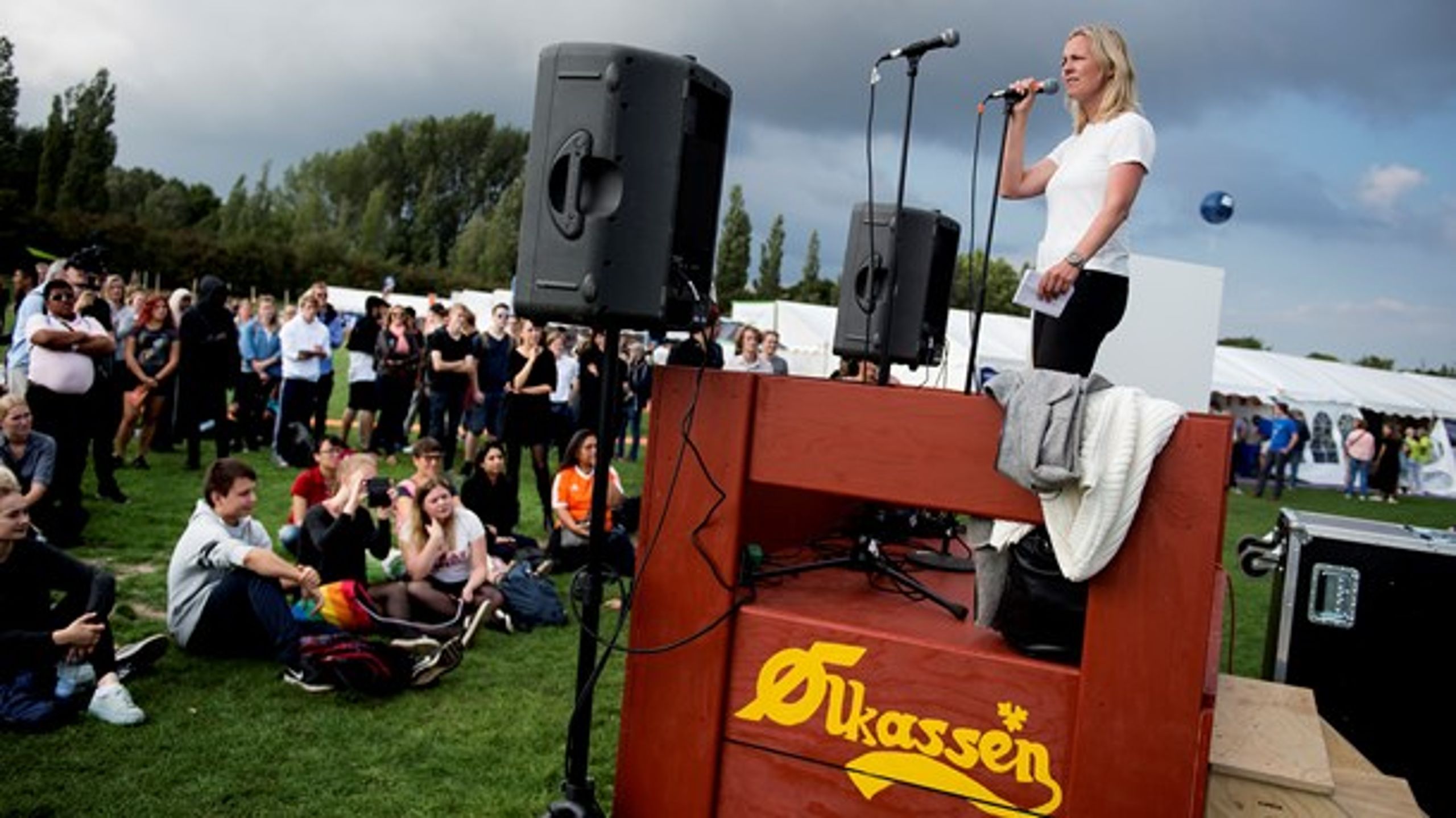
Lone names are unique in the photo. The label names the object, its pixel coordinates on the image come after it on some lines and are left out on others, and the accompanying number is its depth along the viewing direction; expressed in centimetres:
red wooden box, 236
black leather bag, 252
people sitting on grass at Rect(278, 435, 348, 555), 646
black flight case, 386
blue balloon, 920
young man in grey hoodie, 455
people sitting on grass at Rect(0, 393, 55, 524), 566
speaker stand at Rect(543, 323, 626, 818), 286
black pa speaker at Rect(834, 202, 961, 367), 563
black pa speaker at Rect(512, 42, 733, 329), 267
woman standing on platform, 295
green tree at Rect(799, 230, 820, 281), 6644
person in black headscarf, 936
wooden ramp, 253
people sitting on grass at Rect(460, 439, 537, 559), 723
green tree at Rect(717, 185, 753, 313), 5772
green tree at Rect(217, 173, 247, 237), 6081
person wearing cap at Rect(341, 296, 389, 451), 1077
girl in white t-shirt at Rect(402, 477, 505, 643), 555
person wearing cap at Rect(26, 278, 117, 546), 650
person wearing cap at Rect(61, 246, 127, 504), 718
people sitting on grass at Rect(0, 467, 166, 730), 373
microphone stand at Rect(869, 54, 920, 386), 324
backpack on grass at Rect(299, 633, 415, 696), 437
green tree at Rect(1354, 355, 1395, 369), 5441
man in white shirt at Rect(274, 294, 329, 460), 1001
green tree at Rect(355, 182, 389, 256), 6278
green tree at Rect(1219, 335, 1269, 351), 5459
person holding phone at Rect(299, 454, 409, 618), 543
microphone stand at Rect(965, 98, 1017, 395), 350
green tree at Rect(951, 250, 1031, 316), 3372
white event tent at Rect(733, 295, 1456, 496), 2005
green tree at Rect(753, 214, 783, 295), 6544
